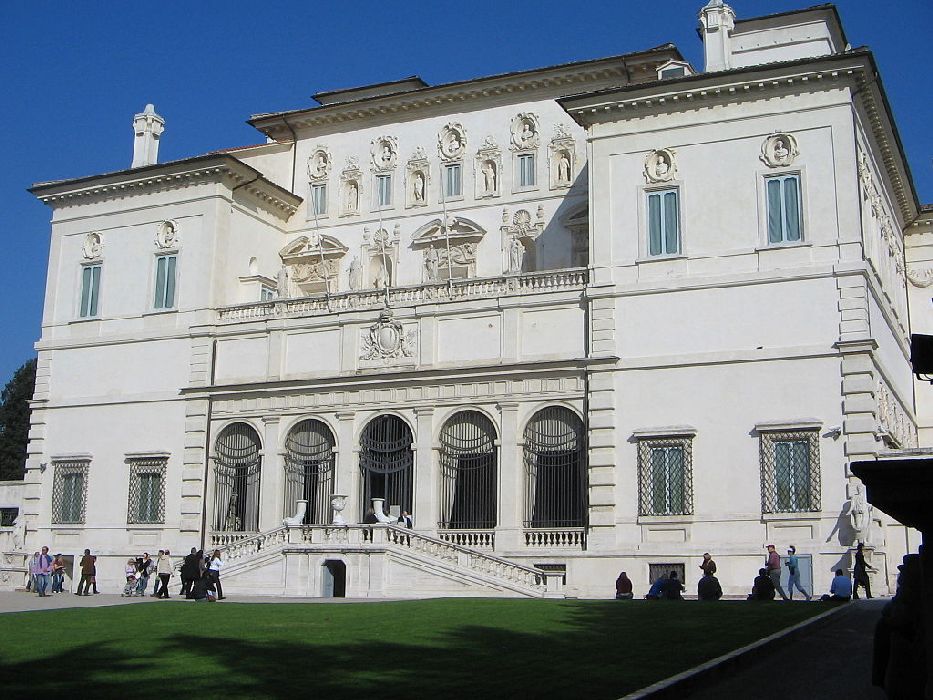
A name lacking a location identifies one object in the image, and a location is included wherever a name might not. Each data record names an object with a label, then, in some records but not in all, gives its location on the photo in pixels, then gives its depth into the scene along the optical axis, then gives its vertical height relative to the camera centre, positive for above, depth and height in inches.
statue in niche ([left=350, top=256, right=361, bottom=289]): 1743.0 +390.0
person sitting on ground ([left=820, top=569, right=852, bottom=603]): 1131.9 -37.8
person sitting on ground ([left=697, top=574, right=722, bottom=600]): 1139.9 -38.9
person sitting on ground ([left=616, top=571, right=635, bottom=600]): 1279.5 -42.6
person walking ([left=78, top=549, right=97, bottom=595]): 1505.9 -38.5
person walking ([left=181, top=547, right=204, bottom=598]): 1348.4 -33.9
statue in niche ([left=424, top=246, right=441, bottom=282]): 1779.0 +411.0
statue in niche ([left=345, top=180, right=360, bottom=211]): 1879.9 +531.5
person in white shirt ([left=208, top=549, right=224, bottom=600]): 1309.1 -32.6
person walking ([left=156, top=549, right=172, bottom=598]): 1564.6 -33.5
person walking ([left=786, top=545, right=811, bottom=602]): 1277.1 -25.5
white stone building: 1370.6 +273.0
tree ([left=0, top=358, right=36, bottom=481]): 2967.5 +282.7
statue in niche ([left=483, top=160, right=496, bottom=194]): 1784.0 +537.4
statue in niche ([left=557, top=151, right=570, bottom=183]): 1733.5 +535.8
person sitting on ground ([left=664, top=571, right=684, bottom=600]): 1147.3 -40.7
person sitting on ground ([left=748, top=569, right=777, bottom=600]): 1157.1 -39.5
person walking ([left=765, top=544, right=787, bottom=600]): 1245.1 -21.0
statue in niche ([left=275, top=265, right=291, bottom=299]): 1739.7 +367.9
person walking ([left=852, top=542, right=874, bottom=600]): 1220.5 -27.3
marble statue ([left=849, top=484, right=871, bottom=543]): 1273.4 +32.2
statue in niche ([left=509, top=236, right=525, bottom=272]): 1716.3 +408.3
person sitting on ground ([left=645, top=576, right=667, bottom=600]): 1173.7 -43.5
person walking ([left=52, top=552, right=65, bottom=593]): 1621.6 -51.4
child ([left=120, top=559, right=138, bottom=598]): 1526.8 -57.2
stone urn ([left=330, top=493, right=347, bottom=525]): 1501.1 +46.5
